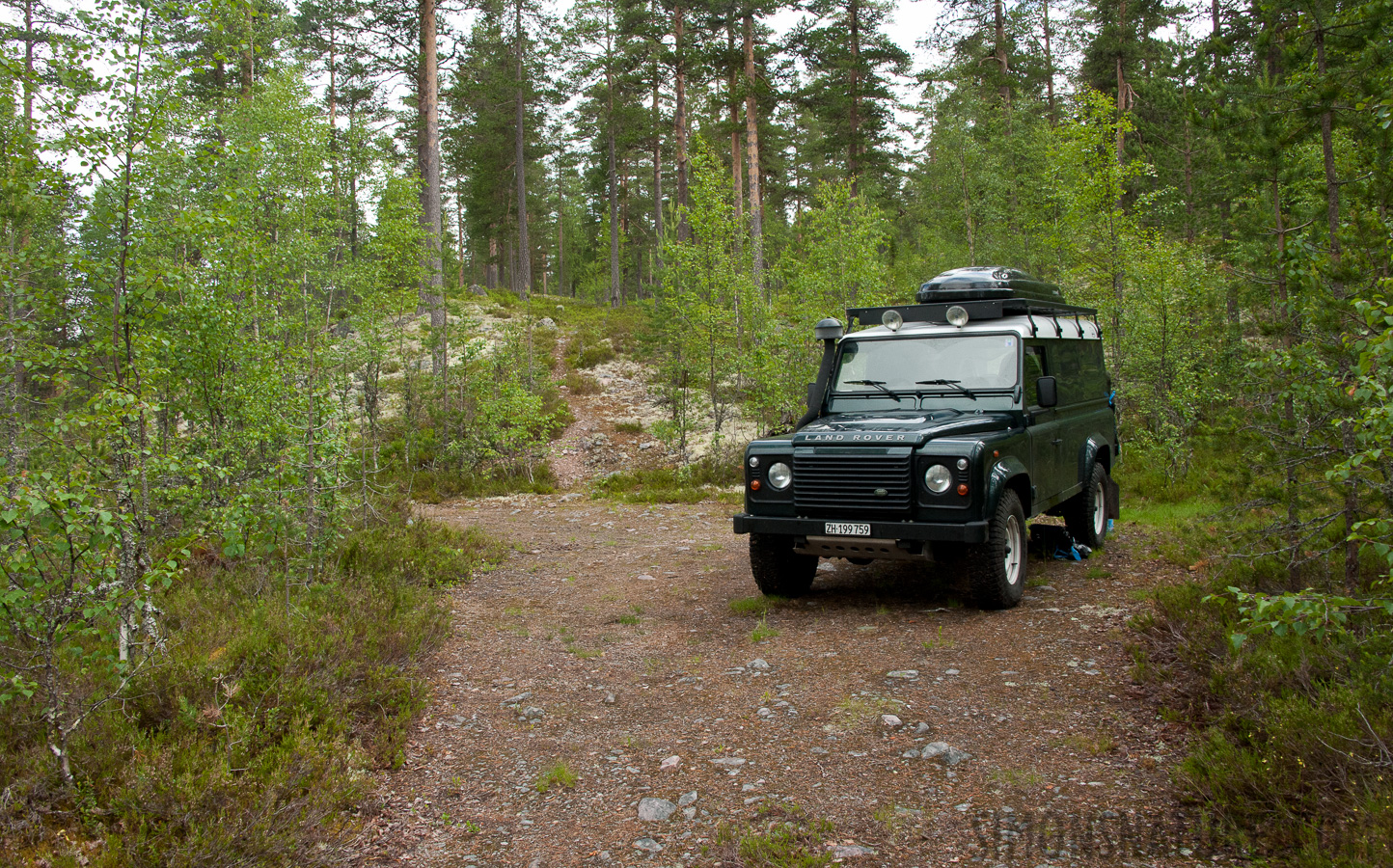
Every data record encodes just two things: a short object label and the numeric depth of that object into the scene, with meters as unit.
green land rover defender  6.40
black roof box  8.41
